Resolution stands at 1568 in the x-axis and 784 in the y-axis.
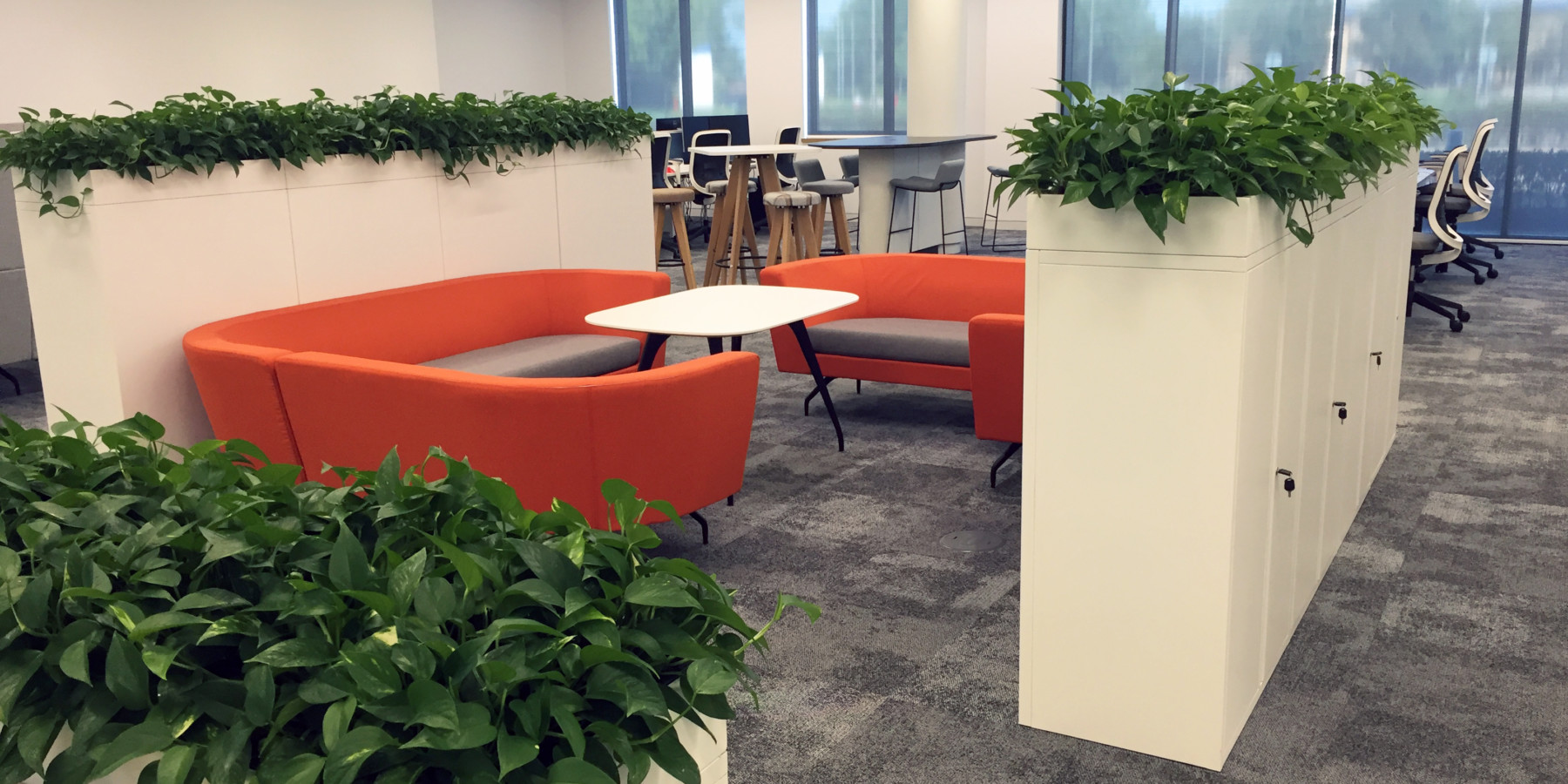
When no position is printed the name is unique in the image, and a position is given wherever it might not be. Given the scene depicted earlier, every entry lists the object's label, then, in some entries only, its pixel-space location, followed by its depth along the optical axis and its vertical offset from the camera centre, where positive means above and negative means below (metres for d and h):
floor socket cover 3.77 -1.22
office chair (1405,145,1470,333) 6.79 -0.65
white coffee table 4.33 -0.61
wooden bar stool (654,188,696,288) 8.27 -0.42
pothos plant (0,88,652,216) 3.84 +0.07
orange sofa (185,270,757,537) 3.25 -0.72
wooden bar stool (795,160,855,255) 8.70 -0.44
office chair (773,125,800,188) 11.90 -0.17
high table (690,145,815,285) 8.14 -0.27
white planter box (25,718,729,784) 1.14 -0.57
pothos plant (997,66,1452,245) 2.15 -0.02
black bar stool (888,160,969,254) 8.87 -0.30
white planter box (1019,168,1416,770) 2.28 -0.63
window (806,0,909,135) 13.32 +0.83
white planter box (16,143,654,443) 3.95 -0.34
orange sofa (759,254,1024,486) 4.21 -0.76
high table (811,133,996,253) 8.91 -0.20
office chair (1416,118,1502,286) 7.71 -0.44
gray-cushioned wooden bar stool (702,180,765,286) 8.22 -0.64
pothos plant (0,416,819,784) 0.99 -0.42
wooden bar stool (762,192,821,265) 8.04 -0.54
